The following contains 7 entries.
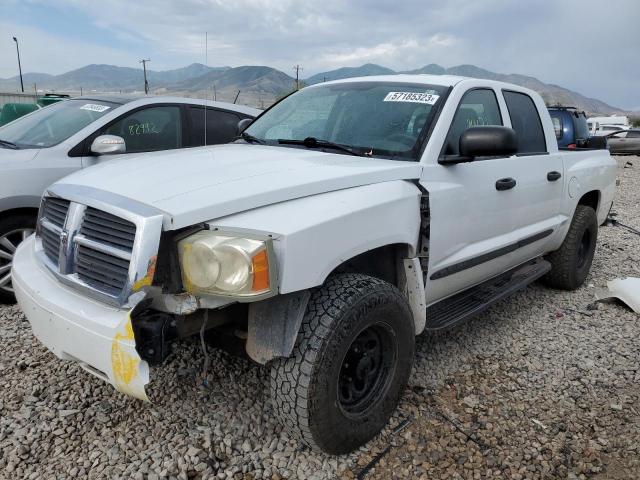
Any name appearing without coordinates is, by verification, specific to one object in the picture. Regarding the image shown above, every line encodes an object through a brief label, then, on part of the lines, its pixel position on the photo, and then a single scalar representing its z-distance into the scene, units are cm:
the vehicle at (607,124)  2258
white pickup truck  194
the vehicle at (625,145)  1717
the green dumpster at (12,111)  977
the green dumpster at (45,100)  1080
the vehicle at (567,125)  982
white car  382
